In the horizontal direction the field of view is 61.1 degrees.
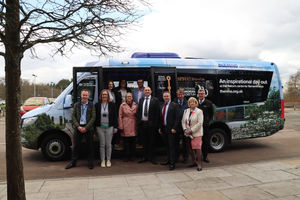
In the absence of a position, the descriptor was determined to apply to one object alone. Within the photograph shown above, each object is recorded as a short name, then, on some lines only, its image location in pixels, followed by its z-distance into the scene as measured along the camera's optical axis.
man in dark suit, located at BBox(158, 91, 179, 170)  6.01
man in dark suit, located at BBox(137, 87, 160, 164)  6.27
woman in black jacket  6.25
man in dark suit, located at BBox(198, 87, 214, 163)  6.24
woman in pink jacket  6.52
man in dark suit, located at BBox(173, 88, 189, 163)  6.43
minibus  6.68
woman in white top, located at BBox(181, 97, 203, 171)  5.87
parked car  13.54
